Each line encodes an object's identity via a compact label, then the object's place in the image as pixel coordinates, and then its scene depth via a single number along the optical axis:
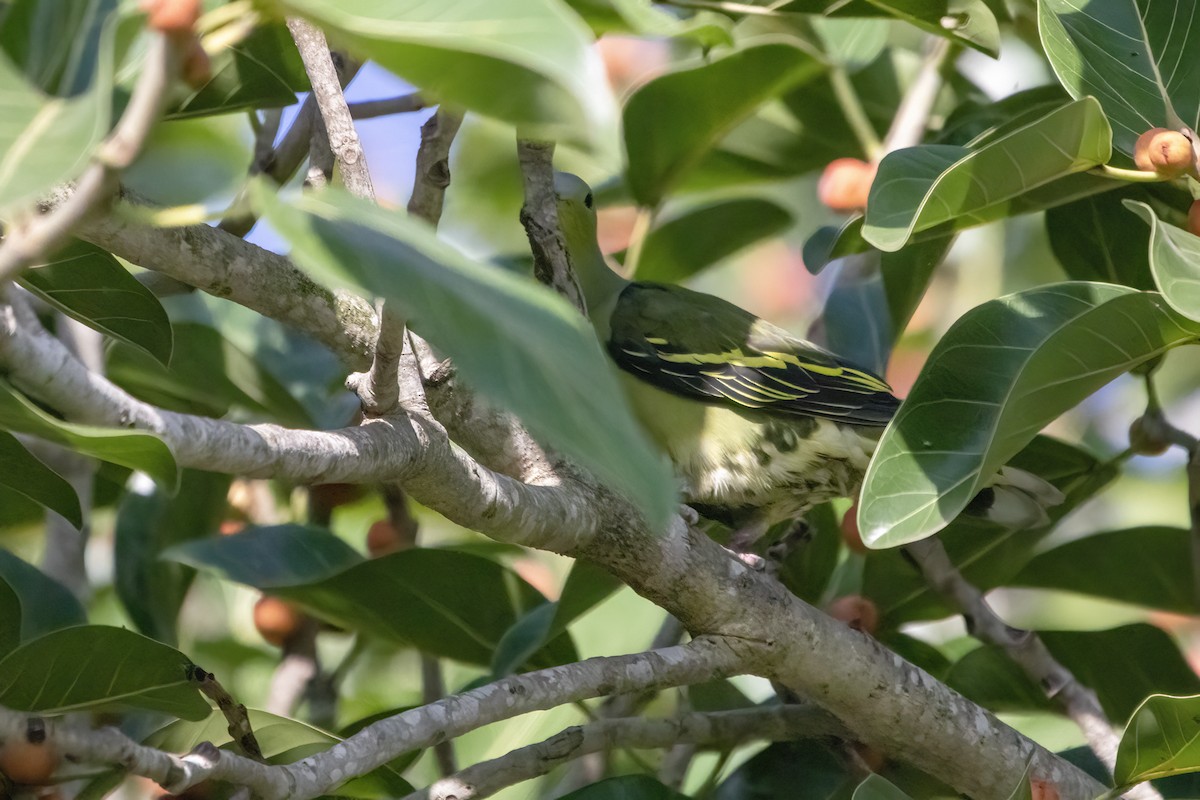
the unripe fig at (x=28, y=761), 6.88
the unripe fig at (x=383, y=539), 7.22
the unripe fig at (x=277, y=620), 7.20
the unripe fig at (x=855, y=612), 7.12
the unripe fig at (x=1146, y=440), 7.11
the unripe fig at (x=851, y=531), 7.16
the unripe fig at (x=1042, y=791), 6.97
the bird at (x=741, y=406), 7.25
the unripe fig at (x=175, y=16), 6.64
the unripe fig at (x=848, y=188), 7.23
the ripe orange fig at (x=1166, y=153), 6.97
